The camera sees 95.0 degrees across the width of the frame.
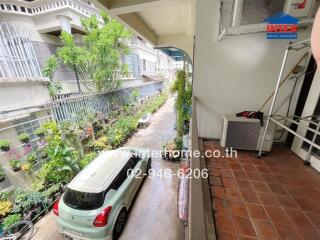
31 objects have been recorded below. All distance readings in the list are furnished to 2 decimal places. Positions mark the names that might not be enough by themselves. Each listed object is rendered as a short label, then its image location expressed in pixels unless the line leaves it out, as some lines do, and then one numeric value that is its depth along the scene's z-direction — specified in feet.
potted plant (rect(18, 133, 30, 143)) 12.59
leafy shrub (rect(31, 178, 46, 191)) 13.28
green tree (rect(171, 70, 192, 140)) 16.52
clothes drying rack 6.35
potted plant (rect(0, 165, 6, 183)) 11.39
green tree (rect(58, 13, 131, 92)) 19.07
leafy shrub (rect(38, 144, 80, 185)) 13.70
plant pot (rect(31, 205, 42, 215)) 12.05
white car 9.30
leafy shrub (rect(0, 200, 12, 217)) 10.94
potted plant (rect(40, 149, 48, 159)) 14.35
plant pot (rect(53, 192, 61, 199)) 13.58
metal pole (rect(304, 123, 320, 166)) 6.36
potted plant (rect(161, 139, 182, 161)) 18.61
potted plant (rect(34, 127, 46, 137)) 13.71
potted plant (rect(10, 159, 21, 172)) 12.03
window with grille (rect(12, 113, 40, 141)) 12.91
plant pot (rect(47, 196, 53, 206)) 12.96
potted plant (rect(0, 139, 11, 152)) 11.22
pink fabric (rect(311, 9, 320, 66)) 1.71
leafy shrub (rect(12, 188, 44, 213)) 11.63
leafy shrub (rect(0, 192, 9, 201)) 11.43
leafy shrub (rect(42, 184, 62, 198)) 12.86
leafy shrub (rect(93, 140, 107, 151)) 19.51
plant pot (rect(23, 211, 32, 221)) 11.43
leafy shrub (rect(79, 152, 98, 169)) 16.40
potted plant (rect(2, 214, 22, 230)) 10.64
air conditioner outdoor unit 7.07
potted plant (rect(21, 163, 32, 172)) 12.52
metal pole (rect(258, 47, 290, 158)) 6.68
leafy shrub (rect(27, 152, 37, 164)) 13.15
